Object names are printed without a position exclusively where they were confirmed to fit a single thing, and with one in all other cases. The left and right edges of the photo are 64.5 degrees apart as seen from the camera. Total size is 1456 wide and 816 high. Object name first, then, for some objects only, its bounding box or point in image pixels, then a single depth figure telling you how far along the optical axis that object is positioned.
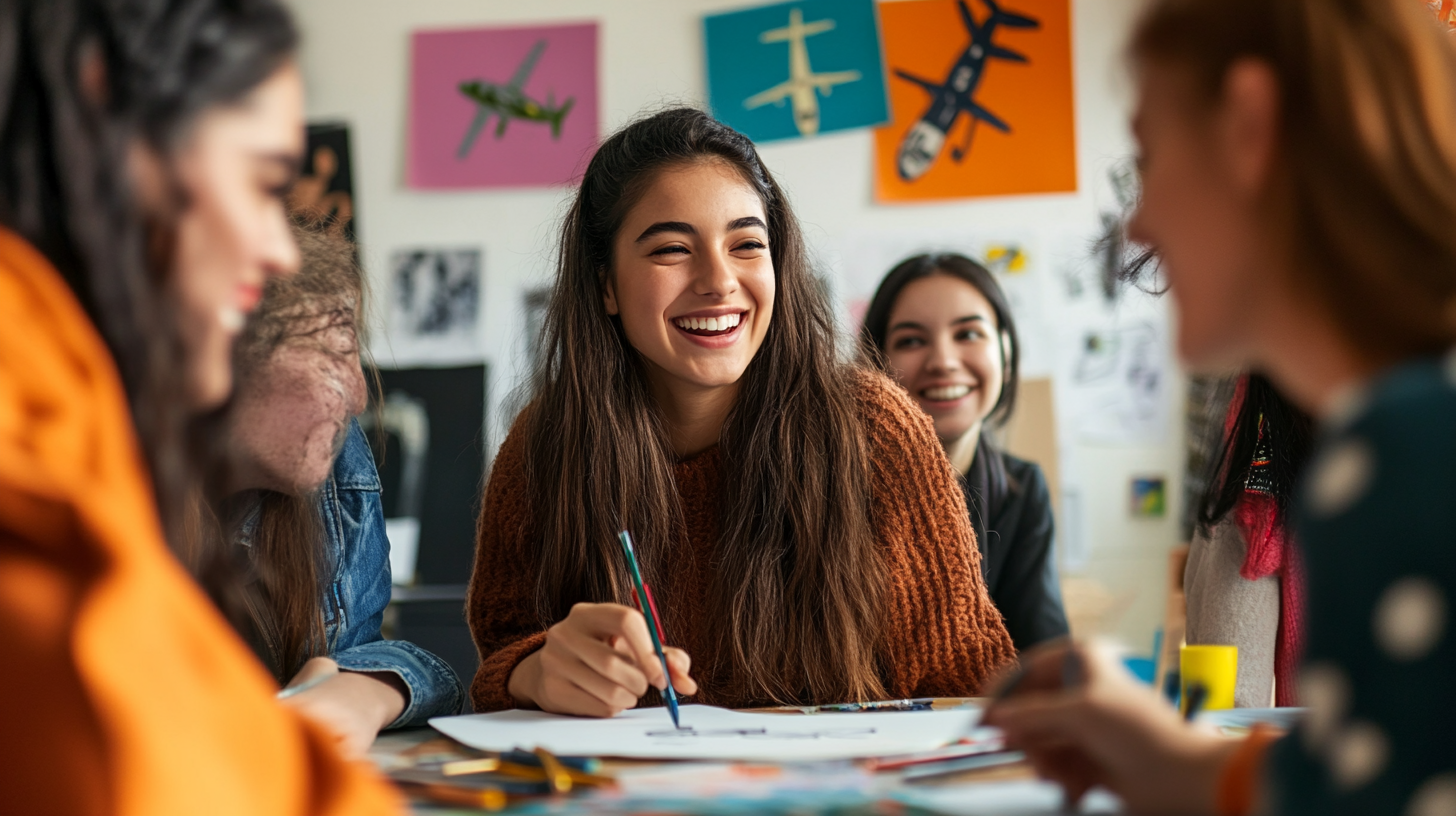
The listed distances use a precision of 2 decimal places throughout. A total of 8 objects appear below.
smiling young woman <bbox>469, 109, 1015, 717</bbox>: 1.15
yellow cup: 0.98
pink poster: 2.69
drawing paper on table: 0.73
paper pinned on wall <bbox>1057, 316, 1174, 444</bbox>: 2.62
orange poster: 2.64
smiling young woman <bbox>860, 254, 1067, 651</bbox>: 1.84
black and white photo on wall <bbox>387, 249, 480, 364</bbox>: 2.70
